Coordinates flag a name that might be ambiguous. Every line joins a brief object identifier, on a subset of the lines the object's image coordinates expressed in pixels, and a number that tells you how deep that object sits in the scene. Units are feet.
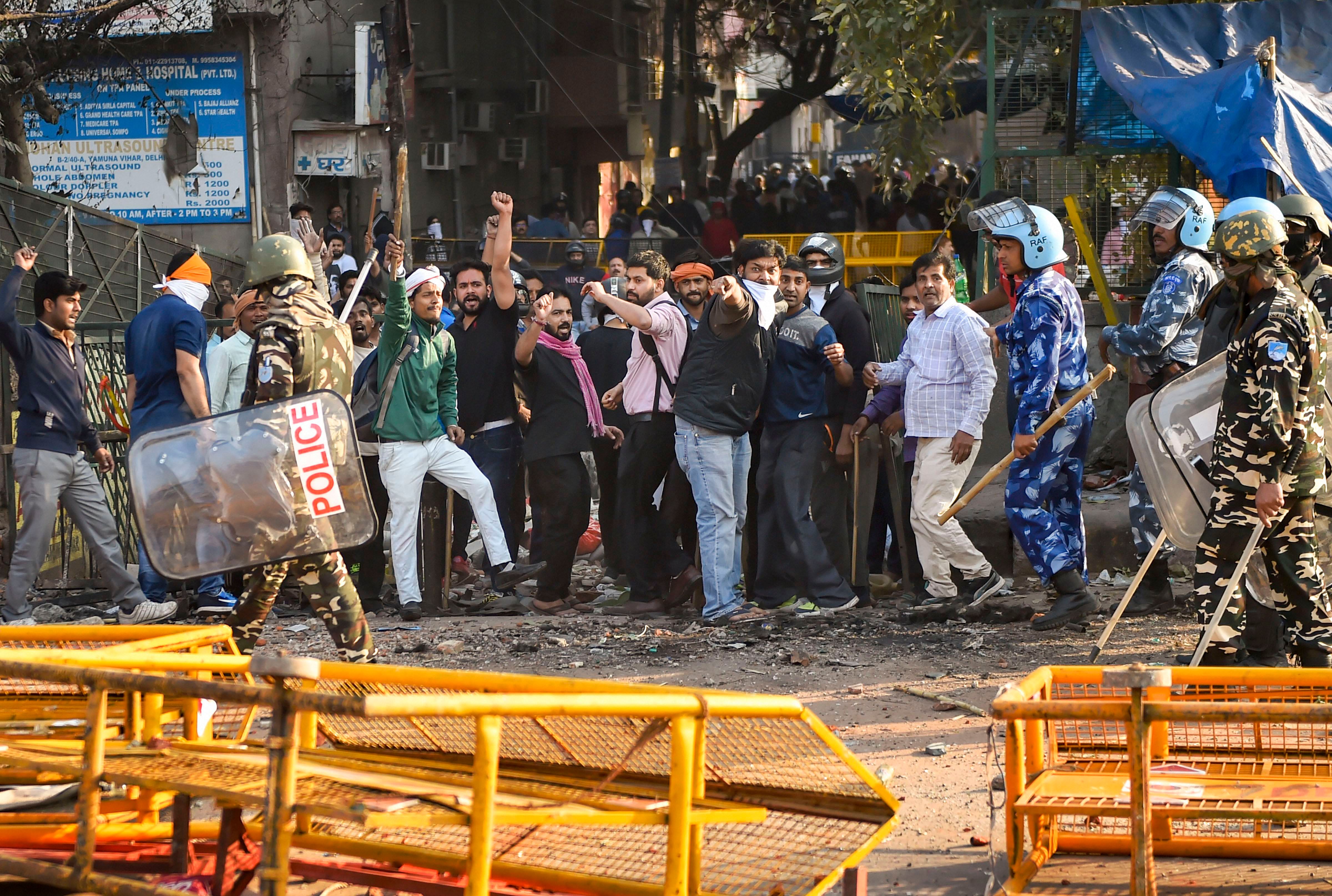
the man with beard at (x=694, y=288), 54.70
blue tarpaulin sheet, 58.08
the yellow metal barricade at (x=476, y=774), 18.22
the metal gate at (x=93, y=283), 60.80
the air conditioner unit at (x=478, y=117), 147.13
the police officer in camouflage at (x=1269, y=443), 34.50
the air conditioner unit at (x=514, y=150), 148.97
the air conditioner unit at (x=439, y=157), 143.02
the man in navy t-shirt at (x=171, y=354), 49.60
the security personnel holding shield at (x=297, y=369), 35.47
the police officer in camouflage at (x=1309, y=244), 39.78
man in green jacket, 53.21
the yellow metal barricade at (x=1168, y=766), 20.13
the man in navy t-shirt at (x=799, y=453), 51.70
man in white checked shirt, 49.32
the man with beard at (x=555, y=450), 55.16
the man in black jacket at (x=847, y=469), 52.90
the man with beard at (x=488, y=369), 57.21
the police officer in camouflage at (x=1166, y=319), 47.78
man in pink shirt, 53.52
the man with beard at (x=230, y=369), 55.88
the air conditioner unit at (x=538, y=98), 150.71
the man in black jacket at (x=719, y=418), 50.88
